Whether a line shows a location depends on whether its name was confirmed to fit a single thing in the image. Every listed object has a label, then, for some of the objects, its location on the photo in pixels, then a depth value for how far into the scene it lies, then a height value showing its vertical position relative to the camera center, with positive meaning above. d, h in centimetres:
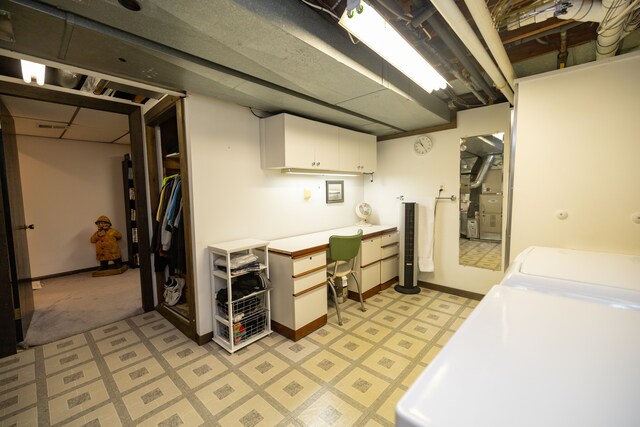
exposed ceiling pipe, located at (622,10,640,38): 149 +94
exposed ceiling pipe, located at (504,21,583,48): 176 +111
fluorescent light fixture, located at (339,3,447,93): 134 +88
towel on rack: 364 -52
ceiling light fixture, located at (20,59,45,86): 198 +102
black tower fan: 359 -73
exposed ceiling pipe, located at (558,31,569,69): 192 +110
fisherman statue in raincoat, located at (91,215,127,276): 456 -80
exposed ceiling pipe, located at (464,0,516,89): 124 +86
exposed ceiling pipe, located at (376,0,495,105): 147 +102
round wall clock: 367 +68
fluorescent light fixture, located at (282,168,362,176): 307 +30
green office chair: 272 -59
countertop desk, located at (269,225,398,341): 248 -86
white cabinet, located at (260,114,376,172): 273 +58
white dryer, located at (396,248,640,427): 52 -43
